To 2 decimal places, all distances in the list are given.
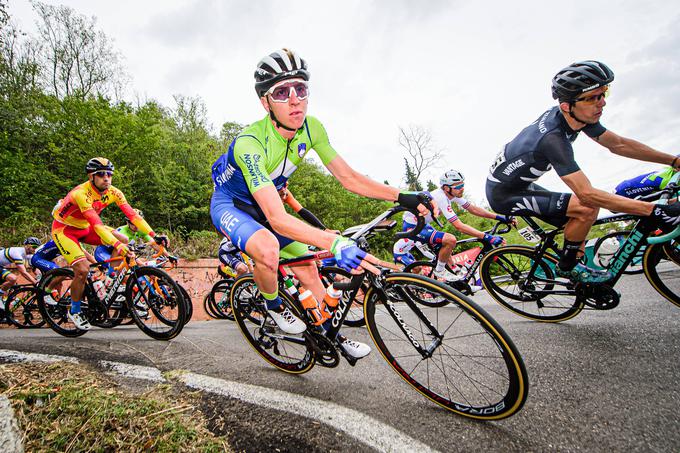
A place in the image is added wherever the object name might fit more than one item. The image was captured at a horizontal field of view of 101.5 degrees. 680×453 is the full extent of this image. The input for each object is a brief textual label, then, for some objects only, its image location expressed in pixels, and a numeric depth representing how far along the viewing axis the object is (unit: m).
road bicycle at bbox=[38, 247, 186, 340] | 3.84
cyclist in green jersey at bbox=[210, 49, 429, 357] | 1.99
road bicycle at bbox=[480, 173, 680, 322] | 2.75
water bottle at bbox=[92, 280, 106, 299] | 4.64
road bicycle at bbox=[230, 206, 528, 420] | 1.62
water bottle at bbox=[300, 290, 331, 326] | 2.26
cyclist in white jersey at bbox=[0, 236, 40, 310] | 6.65
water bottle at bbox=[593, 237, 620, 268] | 3.22
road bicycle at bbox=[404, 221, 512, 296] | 5.01
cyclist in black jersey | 2.56
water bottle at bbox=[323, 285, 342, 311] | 2.15
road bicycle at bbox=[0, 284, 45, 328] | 6.20
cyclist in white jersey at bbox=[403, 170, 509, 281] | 4.98
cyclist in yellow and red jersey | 4.39
